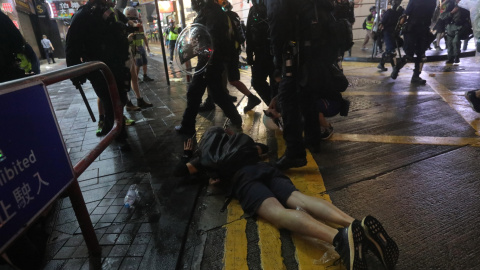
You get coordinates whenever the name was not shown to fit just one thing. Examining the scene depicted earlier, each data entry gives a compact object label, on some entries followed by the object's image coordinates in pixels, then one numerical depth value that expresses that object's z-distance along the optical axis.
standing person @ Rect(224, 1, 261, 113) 3.98
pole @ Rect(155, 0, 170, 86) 5.89
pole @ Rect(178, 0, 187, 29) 6.59
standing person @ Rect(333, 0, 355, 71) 3.28
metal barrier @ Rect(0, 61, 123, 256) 1.61
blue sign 1.28
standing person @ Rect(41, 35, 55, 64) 18.31
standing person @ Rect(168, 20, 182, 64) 10.81
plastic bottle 2.52
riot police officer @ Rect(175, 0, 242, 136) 3.68
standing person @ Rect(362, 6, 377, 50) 11.62
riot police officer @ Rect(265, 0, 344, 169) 2.59
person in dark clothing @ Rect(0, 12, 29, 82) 3.07
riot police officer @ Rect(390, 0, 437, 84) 5.86
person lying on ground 1.65
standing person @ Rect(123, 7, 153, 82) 5.94
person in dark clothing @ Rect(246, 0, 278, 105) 3.84
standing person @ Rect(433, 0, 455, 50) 8.60
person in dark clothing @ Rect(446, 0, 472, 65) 7.99
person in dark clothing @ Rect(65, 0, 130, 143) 3.42
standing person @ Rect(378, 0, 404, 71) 7.05
